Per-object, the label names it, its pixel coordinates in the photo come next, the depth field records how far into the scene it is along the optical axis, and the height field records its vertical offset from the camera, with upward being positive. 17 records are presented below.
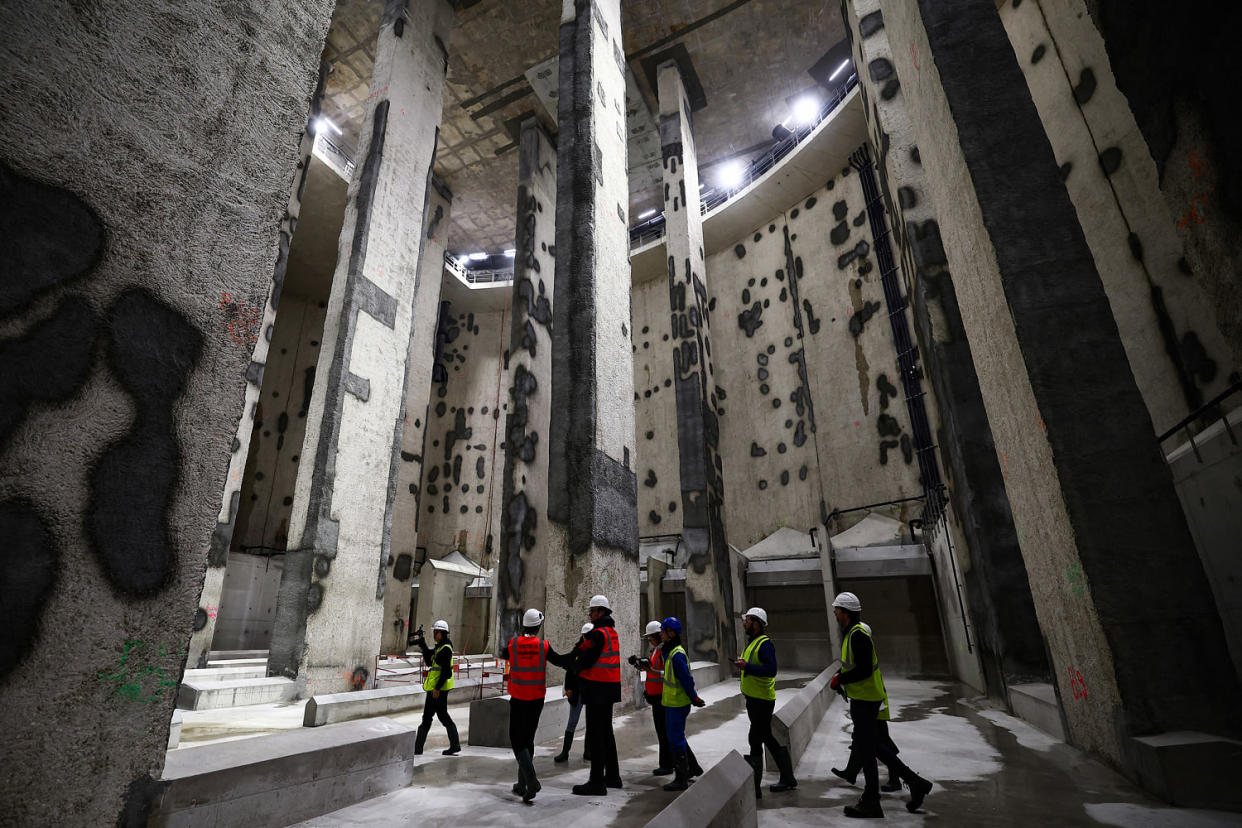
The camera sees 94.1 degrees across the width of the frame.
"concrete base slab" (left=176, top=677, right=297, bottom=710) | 5.49 -0.59
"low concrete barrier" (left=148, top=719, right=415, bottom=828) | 2.26 -0.63
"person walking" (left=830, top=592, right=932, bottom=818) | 2.88 -0.41
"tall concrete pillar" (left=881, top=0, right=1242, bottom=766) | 2.97 +1.00
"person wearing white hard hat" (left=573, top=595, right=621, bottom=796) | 3.16 -0.38
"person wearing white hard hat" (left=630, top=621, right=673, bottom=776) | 3.69 -0.40
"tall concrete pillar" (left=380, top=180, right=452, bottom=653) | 10.95 +4.10
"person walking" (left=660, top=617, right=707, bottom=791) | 3.27 -0.46
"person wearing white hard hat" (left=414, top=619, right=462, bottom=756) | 4.23 -0.46
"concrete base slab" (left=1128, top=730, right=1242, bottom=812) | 2.50 -0.71
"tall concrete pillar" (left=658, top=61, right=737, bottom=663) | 8.59 +3.37
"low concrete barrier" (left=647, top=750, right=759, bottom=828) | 1.63 -0.54
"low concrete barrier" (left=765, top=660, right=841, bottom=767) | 3.44 -0.69
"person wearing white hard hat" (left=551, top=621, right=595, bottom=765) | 3.58 -0.63
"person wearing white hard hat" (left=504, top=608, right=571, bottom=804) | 3.10 -0.39
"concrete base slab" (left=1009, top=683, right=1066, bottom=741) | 4.17 -0.74
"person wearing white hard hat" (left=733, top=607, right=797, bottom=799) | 3.27 -0.48
